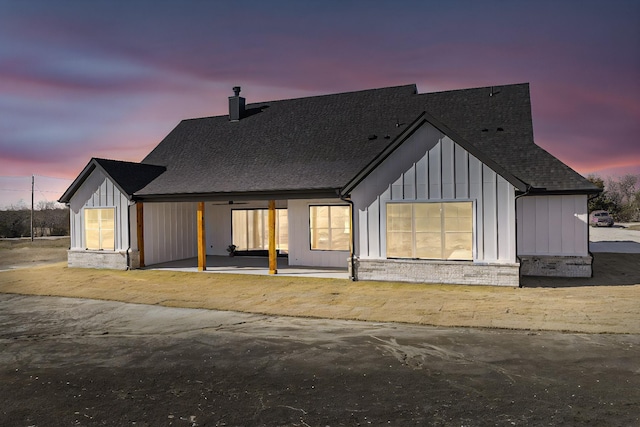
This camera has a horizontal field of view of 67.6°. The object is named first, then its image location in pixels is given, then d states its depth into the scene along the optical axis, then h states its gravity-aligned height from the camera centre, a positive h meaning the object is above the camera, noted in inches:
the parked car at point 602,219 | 1982.0 -5.4
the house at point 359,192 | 585.4 +40.4
